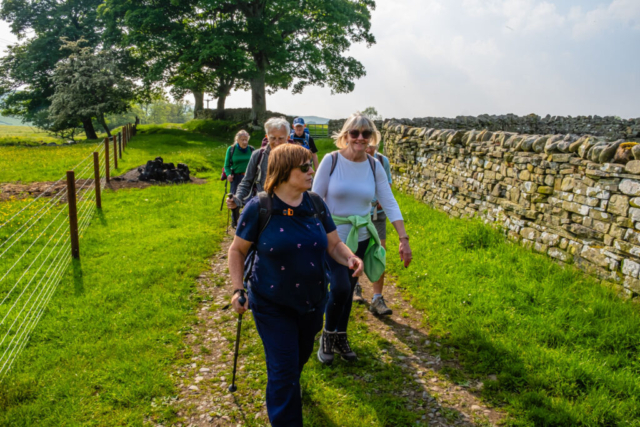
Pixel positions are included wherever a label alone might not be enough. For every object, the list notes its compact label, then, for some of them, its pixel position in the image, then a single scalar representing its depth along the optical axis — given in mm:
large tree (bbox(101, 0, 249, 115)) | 30250
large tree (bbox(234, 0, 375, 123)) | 31688
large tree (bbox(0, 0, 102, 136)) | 39156
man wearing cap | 7599
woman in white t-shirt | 4160
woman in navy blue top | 2920
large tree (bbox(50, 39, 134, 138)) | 33344
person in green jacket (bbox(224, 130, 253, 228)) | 8977
